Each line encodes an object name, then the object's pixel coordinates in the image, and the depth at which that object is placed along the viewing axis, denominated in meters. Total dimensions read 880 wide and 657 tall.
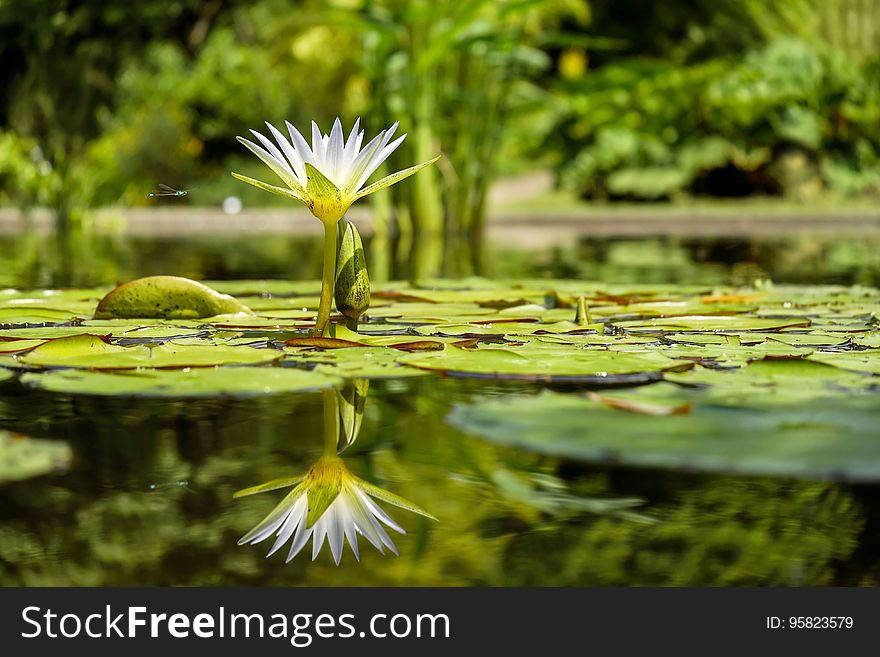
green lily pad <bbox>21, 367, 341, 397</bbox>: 1.46
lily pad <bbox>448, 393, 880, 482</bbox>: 1.32
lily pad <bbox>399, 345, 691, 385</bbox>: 1.51
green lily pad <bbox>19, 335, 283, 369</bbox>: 1.54
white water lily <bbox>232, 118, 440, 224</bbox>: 1.58
